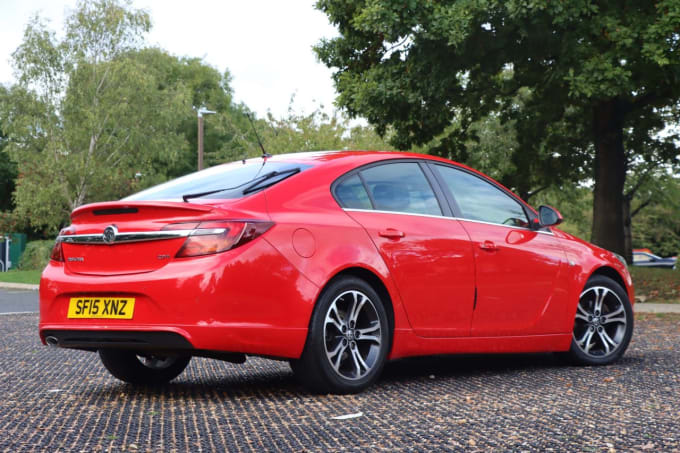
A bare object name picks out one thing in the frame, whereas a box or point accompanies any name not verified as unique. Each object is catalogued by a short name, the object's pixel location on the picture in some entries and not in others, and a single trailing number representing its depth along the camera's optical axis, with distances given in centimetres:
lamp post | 3245
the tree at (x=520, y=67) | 1603
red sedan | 489
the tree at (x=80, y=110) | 4225
